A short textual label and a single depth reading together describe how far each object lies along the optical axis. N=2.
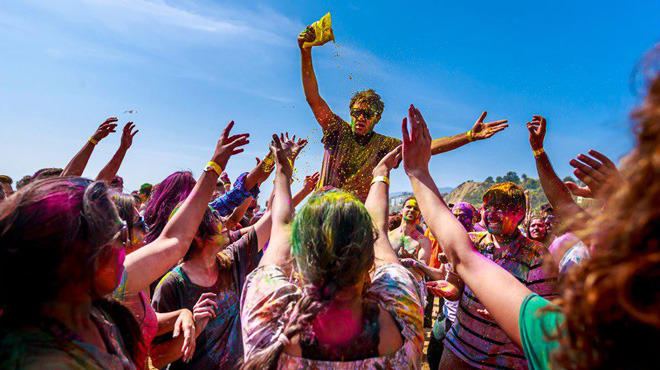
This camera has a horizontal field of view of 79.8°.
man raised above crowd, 3.59
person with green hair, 1.42
